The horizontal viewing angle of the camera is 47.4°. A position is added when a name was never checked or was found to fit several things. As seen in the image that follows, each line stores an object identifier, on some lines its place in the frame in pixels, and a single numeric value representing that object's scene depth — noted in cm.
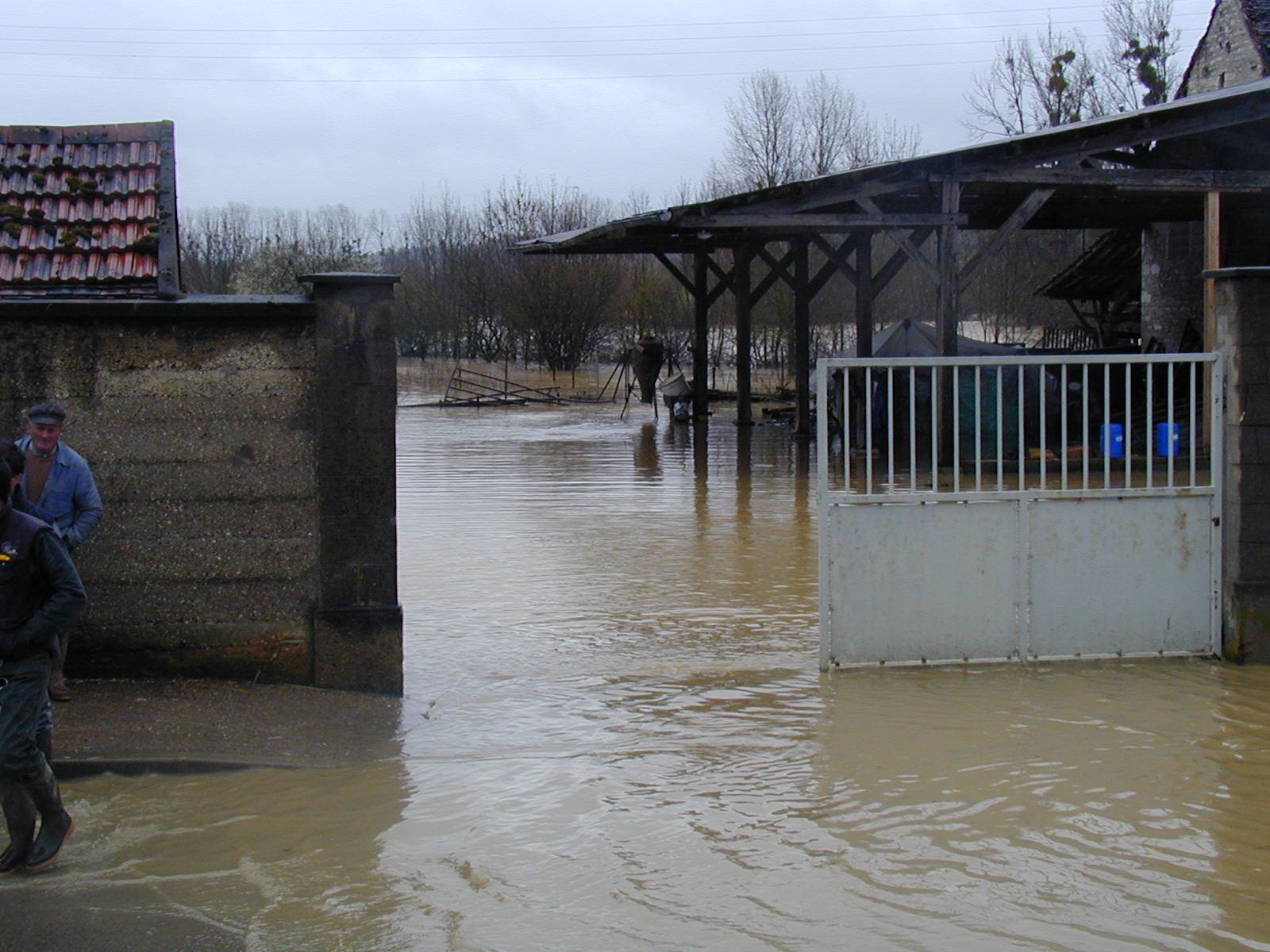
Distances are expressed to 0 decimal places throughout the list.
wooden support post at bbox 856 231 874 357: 2177
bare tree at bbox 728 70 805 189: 5325
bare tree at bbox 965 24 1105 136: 4844
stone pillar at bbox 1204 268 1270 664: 818
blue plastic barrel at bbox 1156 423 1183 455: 1252
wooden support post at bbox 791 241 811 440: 2453
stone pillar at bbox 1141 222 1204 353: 2275
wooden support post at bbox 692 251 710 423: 2782
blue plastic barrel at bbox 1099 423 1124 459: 1657
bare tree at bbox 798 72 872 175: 5272
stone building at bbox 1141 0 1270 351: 2069
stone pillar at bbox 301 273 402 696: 752
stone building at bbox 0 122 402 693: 747
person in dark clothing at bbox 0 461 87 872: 513
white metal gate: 796
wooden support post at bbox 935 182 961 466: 1703
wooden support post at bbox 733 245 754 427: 2590
